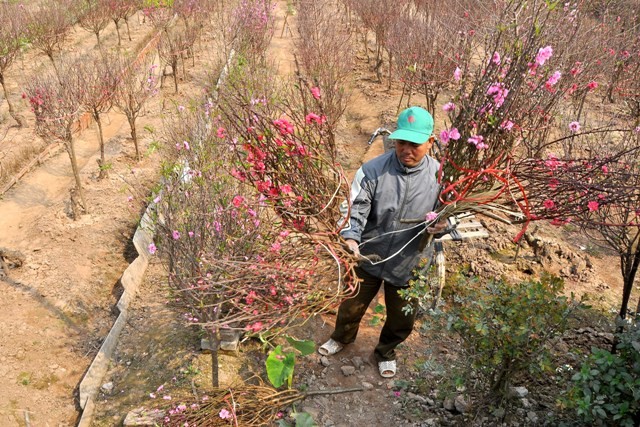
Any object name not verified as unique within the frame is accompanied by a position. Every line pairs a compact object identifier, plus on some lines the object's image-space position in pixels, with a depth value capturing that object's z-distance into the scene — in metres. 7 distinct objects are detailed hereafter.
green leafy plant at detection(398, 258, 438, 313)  2.89
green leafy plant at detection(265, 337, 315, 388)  3.29
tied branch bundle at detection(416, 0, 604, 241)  2.51
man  2.90
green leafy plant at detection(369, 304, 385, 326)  3.37
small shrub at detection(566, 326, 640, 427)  2.45
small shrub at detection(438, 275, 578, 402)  2.67
